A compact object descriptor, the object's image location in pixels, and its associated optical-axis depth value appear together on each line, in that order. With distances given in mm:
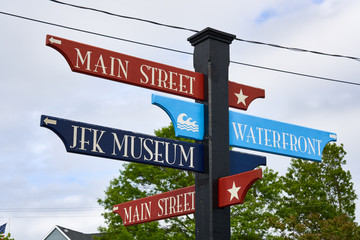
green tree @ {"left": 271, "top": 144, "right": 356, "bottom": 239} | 40406
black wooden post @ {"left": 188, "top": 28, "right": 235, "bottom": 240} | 7246
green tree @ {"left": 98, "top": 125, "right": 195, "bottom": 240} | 24578
